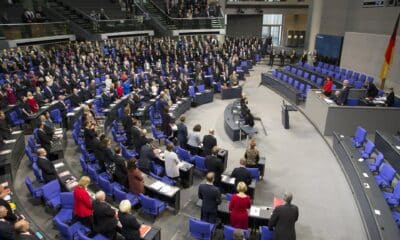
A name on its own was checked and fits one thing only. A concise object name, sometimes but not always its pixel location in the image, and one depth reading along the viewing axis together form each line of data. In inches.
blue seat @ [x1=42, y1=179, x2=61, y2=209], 289.5
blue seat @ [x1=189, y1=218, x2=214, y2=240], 248.5
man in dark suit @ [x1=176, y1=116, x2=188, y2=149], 418.9
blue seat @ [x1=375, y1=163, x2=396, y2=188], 324.5
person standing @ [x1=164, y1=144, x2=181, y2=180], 332.2
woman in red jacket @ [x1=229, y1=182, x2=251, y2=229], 252.7
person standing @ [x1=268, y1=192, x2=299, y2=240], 228.7
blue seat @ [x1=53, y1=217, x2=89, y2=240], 235.1
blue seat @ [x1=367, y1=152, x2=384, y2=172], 353.4
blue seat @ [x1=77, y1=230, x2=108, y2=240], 229.3
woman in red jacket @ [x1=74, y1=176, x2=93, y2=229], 247.0
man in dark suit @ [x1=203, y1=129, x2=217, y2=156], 382.6
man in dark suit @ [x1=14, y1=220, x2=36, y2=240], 208.7
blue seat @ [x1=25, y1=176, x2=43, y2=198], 303.3
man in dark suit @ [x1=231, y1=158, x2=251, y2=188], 307.3
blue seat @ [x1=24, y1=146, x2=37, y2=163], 366.6
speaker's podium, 536.2
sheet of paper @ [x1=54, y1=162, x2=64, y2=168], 340.8
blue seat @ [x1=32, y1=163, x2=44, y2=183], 327.6
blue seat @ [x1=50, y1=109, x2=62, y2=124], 517.5
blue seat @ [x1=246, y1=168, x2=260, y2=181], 339.0
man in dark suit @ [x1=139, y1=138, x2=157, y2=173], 339.9
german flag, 622.1
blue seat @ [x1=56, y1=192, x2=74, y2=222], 270.2
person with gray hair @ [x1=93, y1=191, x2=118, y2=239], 232.2
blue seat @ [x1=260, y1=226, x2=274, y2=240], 240.7
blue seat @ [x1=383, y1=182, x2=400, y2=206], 295.6
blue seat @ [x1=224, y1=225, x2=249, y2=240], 236.5
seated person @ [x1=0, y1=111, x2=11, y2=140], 422.6
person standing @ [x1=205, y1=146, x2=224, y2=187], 325.7
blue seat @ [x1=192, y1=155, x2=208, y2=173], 373.1
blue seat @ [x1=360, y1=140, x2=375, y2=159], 382.9
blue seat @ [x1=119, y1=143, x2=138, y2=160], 389.1
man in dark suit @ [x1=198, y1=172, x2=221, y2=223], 265.9
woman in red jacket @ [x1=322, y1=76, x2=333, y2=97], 540.6
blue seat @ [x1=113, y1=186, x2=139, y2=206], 291.0
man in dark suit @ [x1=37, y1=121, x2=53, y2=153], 385.1
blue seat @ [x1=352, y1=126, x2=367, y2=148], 414.2
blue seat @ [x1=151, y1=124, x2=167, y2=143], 470.3
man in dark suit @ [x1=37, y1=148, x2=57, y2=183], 308.7
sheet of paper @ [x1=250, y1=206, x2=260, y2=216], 270.1
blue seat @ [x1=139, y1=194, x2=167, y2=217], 285.9
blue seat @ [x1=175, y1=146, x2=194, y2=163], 388.1
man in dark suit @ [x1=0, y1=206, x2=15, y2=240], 204.7
